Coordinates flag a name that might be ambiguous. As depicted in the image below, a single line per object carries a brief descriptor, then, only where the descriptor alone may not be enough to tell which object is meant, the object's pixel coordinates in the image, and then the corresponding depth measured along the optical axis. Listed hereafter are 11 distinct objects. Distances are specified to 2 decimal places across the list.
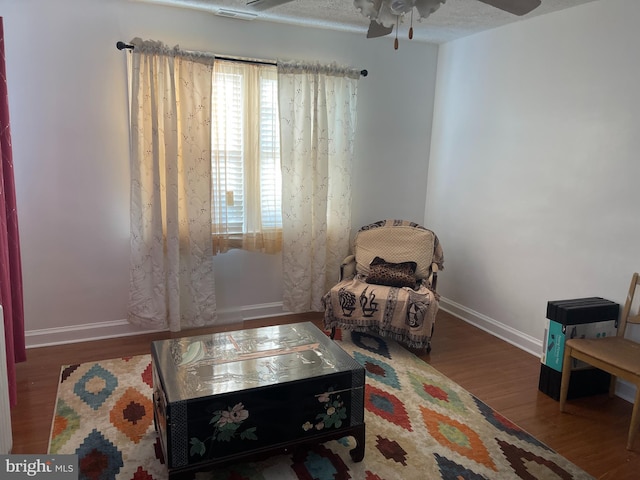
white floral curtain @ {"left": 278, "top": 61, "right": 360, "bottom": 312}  3.77
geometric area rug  2.11
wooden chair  2.33
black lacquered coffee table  1.85
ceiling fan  1.84
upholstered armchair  3.31
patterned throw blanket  3.28
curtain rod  3.20
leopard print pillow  3.58
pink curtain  2.48
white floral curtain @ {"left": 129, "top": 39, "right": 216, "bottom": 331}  3.29
